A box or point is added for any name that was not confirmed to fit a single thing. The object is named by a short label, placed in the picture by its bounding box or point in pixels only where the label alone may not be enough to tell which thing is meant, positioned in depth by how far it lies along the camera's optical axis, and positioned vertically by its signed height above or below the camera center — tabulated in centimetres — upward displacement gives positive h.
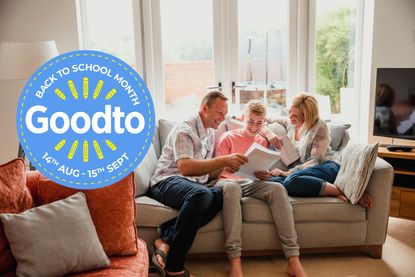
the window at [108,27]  365 +35
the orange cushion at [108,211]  184 -63
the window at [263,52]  372 +11
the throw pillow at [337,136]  299 -53
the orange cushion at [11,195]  164 -52
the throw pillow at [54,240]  161 -67
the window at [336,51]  378 +10
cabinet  292 -88
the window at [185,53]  369 +11
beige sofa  247 -95
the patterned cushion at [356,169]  242 -64
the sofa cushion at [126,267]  169 -83
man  229 -69
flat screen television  303 -31
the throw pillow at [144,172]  257 -67
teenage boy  238 -88
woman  257 -64
